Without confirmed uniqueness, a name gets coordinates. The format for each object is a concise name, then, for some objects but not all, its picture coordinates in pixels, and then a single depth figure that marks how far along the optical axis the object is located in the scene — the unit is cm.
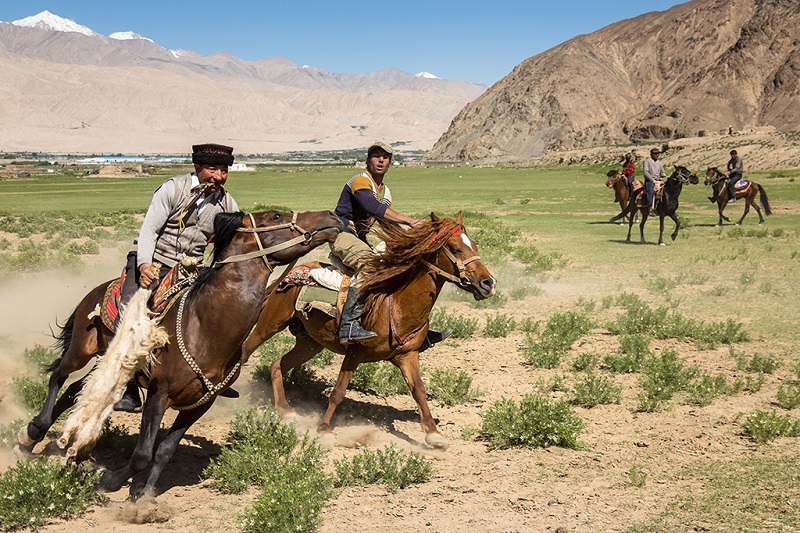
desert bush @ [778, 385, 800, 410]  848
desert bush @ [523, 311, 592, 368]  1066
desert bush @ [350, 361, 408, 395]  973
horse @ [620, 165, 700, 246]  2375
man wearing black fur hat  620
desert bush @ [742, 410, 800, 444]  732
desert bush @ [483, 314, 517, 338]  1254
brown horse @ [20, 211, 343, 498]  592
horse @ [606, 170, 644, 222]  2900
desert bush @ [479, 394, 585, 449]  745
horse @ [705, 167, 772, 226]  2894
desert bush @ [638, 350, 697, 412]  870
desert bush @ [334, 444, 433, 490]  656
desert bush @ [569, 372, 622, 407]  894
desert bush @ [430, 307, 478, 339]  1252
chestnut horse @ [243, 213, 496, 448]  757
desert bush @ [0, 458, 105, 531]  567
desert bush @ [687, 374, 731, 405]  879
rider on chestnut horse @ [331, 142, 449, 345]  764
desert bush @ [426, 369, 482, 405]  922
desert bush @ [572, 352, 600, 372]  1054
